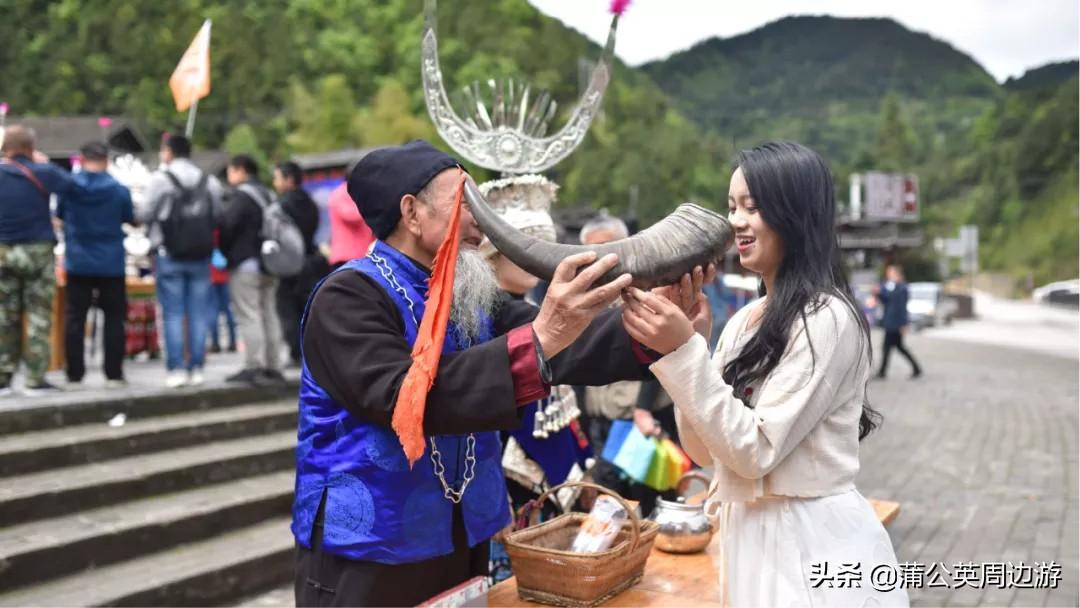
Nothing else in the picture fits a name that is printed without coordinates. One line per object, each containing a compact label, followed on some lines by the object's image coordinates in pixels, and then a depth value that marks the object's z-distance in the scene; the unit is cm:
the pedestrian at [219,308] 1025
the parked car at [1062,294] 3279
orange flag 925
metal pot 325
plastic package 273
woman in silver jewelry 341
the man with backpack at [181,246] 692
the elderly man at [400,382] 187
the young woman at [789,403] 186
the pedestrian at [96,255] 666
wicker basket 256
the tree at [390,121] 4338
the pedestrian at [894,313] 1492
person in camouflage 627
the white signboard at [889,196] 5672
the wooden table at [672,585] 271
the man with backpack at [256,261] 726
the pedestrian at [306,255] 764
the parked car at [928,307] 3194
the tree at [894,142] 8756
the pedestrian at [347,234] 651
